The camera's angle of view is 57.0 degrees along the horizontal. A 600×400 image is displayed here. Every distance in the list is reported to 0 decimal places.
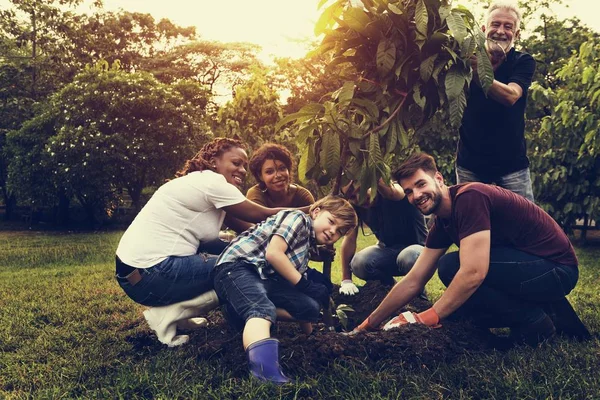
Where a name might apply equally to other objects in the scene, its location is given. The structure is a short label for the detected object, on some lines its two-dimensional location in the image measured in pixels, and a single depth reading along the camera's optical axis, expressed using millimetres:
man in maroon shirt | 3105
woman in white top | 3461
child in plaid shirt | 3115
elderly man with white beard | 3605
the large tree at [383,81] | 3078
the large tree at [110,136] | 14367
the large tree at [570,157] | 8289
